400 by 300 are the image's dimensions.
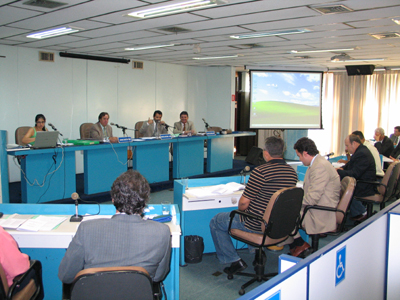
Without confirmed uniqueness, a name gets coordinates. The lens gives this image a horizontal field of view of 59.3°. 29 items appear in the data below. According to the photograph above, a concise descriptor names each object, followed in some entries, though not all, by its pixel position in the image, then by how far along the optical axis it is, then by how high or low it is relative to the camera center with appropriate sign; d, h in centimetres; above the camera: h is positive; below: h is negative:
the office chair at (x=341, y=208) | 330 -83
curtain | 959 +41
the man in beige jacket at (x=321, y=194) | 329 -70
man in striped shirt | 294 -62
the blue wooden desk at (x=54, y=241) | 235 -82
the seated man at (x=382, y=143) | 705 -47
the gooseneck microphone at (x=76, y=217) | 255 -74
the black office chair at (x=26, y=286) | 181 -95
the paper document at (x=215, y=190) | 342 -71
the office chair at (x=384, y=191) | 424 -87
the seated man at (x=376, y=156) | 507 -52
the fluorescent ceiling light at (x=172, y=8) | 366 +122
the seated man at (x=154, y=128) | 725 -19
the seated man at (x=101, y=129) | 625 -19
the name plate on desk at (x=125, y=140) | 593 -36
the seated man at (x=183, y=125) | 786 -14
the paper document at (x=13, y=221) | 243 -74
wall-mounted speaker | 879 +128
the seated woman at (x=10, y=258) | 188 -77
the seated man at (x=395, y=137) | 791 -38
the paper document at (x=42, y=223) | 242 -75
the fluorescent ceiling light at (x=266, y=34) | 500 +128
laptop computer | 479 -29
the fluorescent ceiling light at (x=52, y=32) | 516 +131
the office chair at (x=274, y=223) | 278 -84
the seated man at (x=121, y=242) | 174 -62
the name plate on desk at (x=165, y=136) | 663 -33
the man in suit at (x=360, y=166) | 439 -58
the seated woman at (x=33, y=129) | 506 -19
